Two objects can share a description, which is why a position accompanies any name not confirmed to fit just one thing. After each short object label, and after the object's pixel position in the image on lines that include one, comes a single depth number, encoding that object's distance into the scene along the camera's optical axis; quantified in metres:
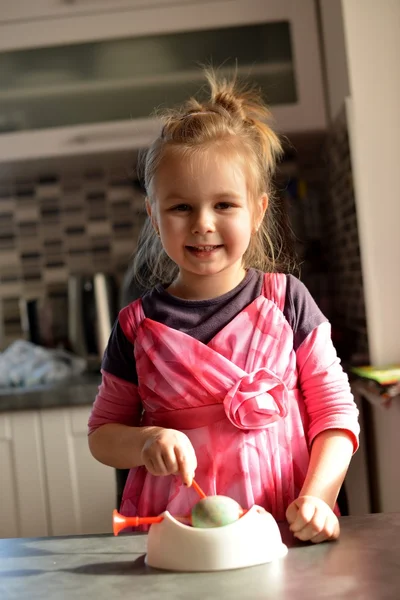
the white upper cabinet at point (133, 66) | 2.41
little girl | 0.91
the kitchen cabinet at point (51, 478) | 2.28
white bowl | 0.69
